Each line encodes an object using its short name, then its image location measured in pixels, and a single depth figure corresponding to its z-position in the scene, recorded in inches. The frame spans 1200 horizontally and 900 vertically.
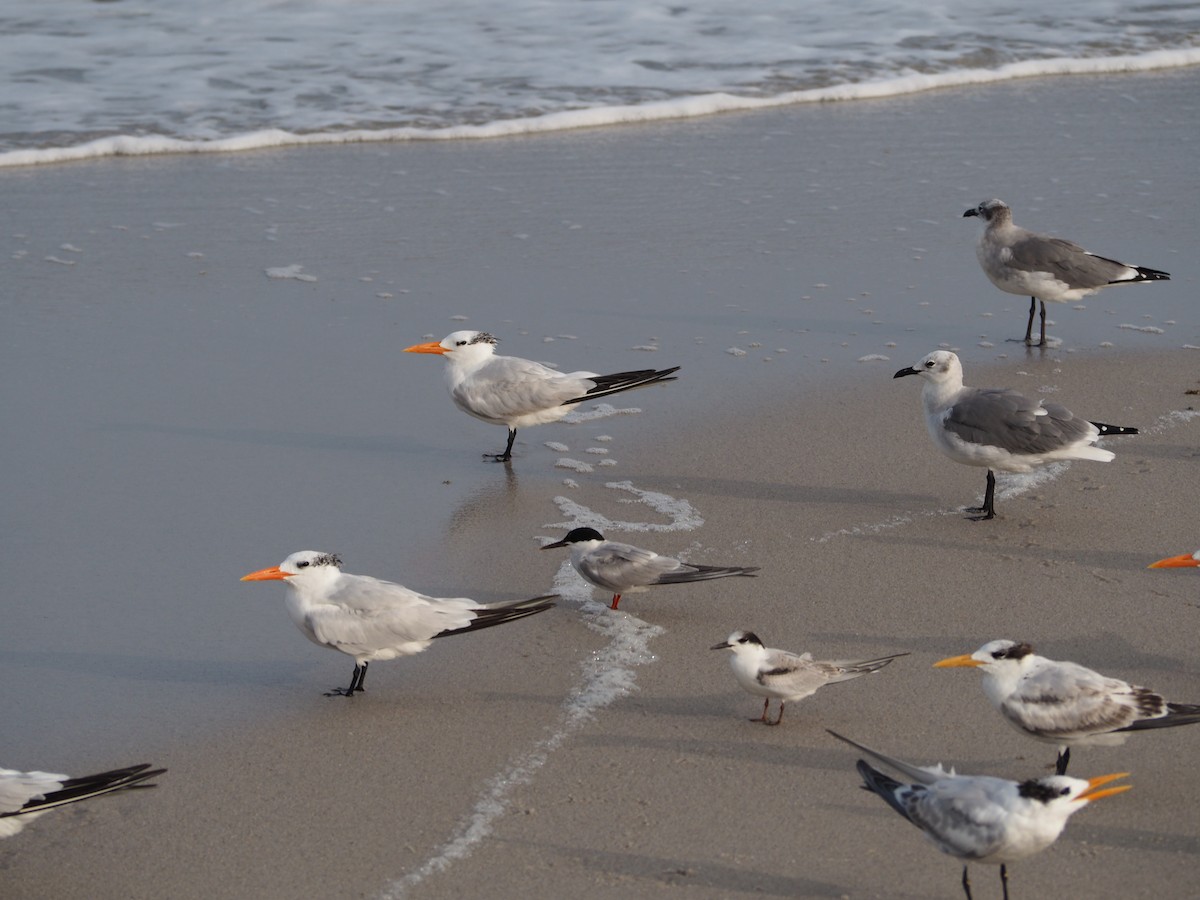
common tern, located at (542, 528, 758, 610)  459.5
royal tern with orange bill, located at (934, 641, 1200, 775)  364.8
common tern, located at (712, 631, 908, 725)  396.8
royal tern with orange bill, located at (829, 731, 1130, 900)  313.1
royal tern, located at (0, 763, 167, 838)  331.9
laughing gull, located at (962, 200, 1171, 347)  692.7
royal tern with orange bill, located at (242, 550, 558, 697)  421.4
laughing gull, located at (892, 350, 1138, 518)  528.4
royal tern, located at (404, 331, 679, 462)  589.6
